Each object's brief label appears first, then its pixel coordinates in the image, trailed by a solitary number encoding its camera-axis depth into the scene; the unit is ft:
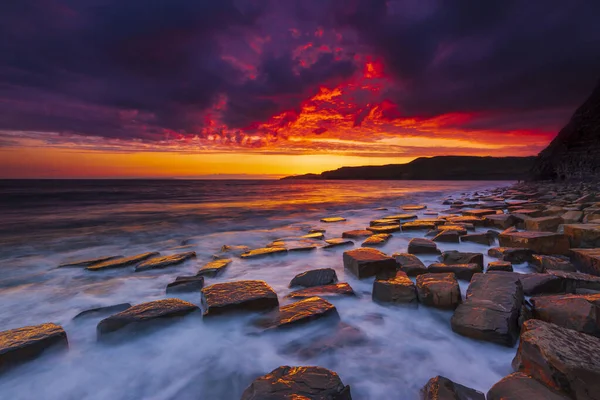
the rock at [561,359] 3.24
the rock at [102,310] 6.66
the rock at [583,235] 8.75
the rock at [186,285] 7.89
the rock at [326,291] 7.10
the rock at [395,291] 6.43
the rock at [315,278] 7.97
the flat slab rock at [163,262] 10.48
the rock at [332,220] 23.54
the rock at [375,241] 12.48
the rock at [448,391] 3.47
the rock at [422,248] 10.19
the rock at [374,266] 8.13
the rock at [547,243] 8.85
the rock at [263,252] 11.56
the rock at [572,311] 4.50
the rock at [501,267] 7.47
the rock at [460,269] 7.48
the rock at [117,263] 10.84
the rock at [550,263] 7.26
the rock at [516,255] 8.55
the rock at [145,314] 5.62
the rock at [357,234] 14.61
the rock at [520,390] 3.23
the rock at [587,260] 7.02
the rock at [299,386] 3.51
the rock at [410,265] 7.97
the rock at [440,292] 5.99
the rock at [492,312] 4.77
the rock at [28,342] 4.69
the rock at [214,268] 9.32
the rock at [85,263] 11.91
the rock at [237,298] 6.12
